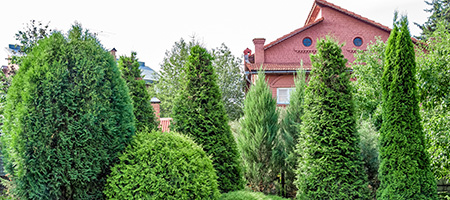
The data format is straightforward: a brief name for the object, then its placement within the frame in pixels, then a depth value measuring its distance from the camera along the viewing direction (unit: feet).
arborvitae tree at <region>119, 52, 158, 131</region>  24.52
